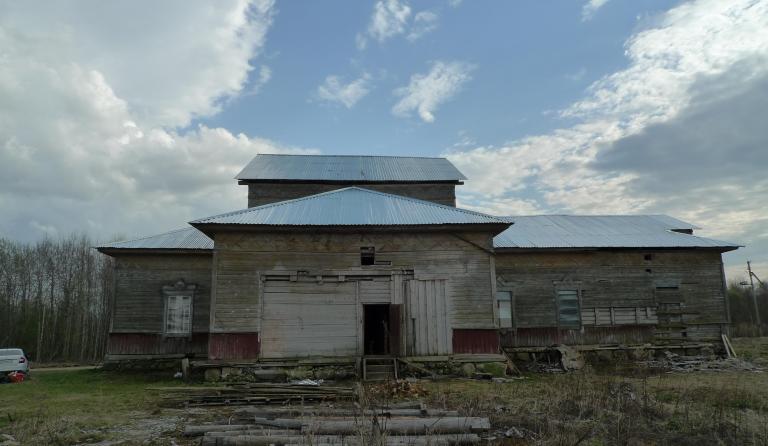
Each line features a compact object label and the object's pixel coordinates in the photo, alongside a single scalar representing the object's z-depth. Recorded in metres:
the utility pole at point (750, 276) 43.08
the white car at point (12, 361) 16.77
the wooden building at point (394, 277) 15.26
